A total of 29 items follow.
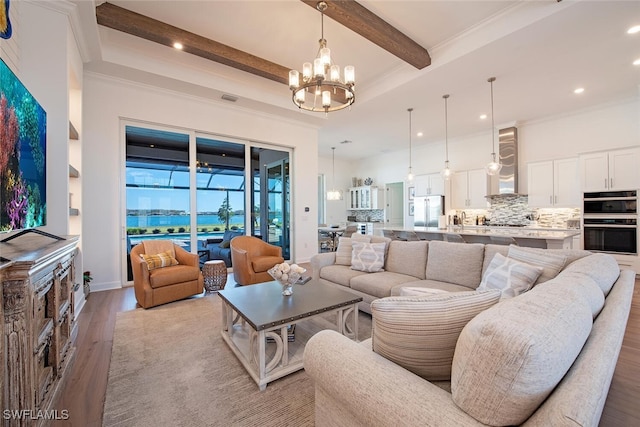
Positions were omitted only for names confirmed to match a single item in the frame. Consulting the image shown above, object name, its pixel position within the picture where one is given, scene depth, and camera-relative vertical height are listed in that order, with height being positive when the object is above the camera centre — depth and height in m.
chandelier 2.74 +1.43
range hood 6.19 +1.13
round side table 3.97 -0.92
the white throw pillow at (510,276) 2.04 -0.51
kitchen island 3.71 -0.38
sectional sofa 0.70 -0.45
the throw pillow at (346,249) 3.68 -0.51
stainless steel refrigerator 7.31 +0.04
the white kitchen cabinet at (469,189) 6.75 +0.56
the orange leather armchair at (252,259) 4.00 -0.71
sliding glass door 4.49 +0.49
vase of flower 2.47 -0.56
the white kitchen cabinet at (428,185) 7.43 +0.75
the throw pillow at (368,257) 3.34 -0.57
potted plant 3.69 -0.93
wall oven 4.59 -0.21
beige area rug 1.61 -1.19
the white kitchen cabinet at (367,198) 9.24 +0.50
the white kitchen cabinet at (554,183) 5.46 +0.56
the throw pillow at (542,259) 2.09 -0.39
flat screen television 1.54 +0.38
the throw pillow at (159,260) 3.57 -0.62
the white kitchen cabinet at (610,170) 4.60 +0.70
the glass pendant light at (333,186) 8.71 +0.93
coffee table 1.94 -0.83
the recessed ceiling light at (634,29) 3.10 +2.06
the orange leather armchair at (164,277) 3.32 -0.81
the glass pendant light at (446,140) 5.11 +1.95
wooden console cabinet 1.24 -0.60
